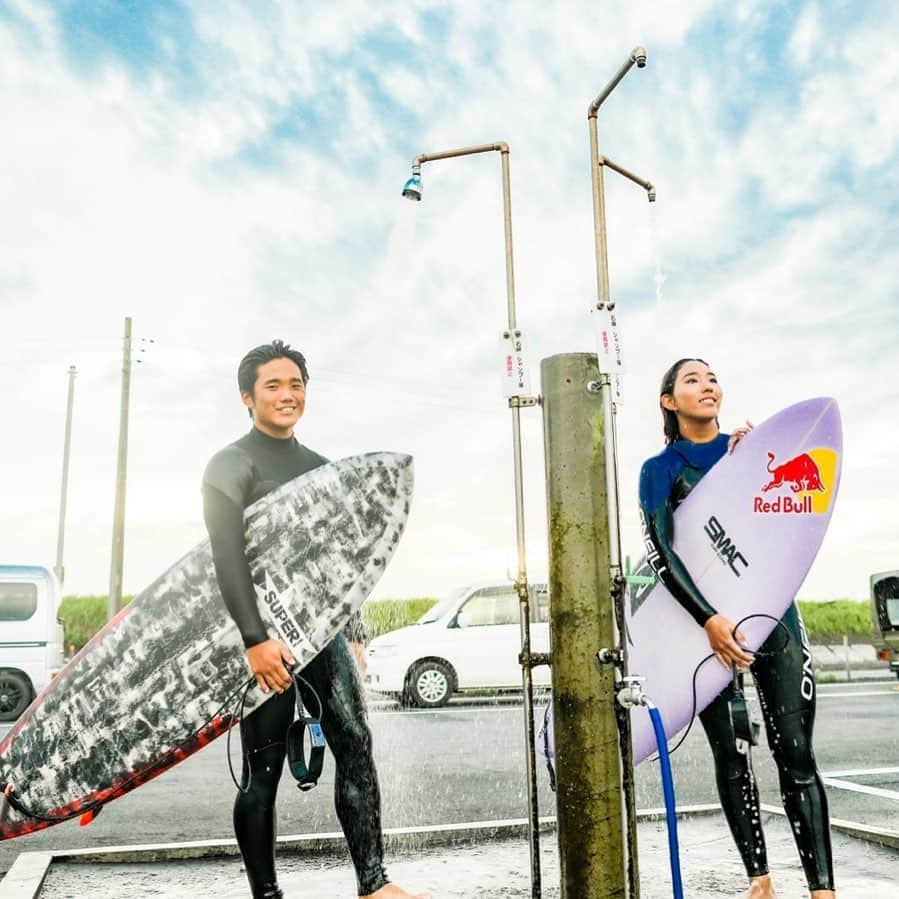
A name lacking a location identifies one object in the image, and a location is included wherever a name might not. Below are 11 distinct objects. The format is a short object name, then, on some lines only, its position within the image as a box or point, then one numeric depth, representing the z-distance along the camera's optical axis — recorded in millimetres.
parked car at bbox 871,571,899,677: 14898
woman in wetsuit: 3291
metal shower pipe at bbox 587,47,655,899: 2955
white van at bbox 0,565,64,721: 13062
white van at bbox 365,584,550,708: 12070
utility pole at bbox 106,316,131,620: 18219
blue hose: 2879
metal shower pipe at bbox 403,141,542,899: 3094
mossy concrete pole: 2949
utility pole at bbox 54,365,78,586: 26156
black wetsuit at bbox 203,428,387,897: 3061
